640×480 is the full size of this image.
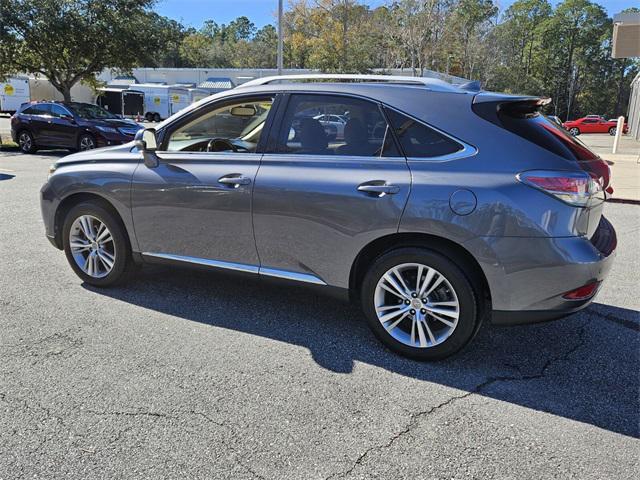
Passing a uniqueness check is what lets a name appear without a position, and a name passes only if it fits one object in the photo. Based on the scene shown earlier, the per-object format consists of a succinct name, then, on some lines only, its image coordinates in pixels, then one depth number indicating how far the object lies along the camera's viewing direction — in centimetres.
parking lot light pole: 1986
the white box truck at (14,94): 4284
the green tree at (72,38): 1741
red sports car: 4698
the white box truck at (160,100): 4619
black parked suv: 1606
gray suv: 312
